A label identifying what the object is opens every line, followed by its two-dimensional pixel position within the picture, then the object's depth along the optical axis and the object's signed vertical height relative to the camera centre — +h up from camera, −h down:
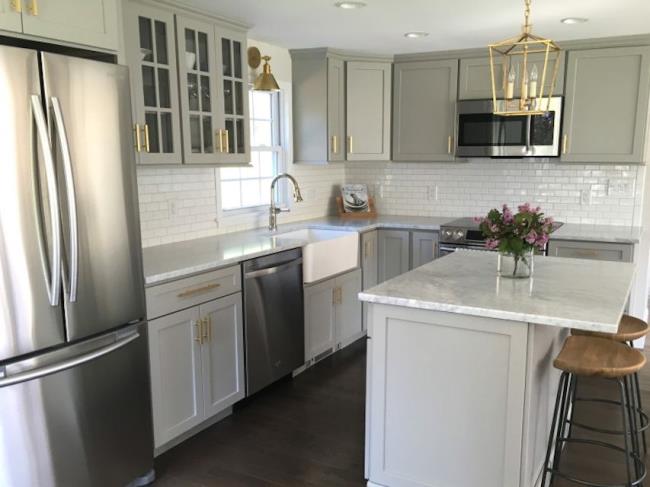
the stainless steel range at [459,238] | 4.43 -0.60
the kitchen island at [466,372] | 2.16 -0.85
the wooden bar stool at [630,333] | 2.62 -0.80
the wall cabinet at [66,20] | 2.12 +0.56
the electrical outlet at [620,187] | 4.54 -0.21
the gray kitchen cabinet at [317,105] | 4.59 +0.46
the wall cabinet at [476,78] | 4.52 +0.66
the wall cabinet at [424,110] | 4.70 +0.42
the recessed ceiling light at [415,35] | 4.02 +0.89
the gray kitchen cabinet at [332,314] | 3.95 -1.13
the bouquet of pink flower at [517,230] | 2.51 -0.31
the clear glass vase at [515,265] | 2.63 -0.49
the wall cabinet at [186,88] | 3.03 +0.43
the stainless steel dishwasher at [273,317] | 3.34 -0.96
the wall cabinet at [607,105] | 4.12 +0.41
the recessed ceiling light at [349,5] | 3.23 +0.89
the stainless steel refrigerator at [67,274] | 2.04 -0.44
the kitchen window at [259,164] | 4.28 -0.02
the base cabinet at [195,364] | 2.77 -1.05
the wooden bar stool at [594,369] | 2.17 -0.79
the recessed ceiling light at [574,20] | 3.56 +0.88
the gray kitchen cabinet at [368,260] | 4.59 -0.81
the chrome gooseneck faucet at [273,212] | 4.27 -0.38
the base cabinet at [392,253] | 4.72 -0.76
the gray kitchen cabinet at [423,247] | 4.63 -0.70
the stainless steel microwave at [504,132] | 4.36 +0.22
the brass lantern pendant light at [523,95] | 2.20 +0.26
